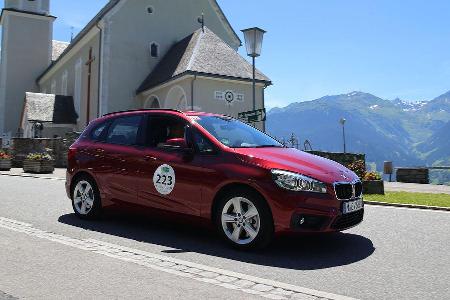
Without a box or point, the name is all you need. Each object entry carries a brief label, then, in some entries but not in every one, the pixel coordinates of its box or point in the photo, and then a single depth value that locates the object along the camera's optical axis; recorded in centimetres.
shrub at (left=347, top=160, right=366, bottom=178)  1291
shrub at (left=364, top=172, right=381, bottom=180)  1273
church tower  4938
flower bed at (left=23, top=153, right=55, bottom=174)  2059
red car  507
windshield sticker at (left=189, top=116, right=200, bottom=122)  620
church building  2777
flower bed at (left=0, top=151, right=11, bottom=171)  2227
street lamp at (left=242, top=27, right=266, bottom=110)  1591
